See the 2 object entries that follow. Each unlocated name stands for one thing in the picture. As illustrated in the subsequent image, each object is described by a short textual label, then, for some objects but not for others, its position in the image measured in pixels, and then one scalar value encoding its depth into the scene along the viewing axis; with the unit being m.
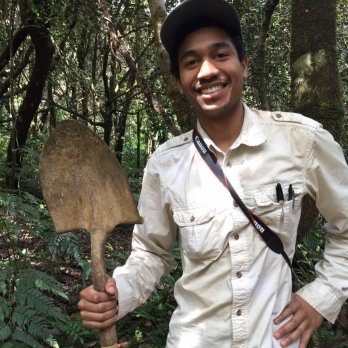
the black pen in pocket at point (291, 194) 1.52
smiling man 1.48
